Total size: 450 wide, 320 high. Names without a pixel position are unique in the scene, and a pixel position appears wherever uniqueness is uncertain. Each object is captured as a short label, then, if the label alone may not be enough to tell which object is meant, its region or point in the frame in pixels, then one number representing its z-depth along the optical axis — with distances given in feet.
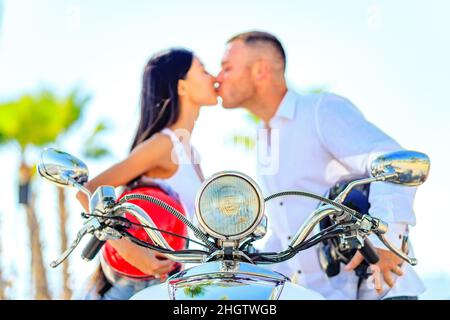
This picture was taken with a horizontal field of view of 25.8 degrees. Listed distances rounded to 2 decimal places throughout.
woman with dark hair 14.42
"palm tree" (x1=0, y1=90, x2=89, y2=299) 42.65
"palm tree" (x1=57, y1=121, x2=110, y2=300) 40.16
